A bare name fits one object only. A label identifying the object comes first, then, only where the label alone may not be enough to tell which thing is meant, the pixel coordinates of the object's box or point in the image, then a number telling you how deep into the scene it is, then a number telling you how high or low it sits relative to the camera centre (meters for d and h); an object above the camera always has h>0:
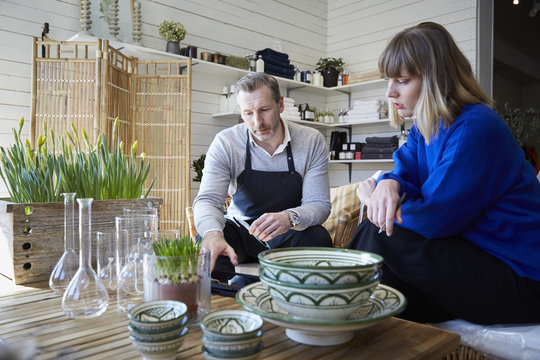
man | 1.86 +0.03
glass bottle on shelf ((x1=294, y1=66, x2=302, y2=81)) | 4.79 +1.22
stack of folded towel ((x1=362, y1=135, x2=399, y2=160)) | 4.37 +0.36
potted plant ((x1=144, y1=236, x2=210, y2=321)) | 0.79 -0.20
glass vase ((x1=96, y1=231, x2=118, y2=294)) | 0.99 -0.20
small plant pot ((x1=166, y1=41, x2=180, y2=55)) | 3.72 +1.19
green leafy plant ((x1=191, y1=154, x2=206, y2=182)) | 3.84 +0.11
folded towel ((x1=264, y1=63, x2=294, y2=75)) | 4.40 +1.21
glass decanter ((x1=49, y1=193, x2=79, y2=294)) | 0.93 -0.20
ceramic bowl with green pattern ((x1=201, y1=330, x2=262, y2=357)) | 0.59 -0.25
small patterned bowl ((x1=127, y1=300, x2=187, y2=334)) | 0.63 -0.23
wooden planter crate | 1.20 -0.19
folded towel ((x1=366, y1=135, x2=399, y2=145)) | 4.37 +0.44
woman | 1.10 -0.08
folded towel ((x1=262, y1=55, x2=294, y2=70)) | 4.41 +1.29
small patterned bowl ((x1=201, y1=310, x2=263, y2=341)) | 0.60 -0.23
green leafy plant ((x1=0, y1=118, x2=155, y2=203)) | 1.36 +0.01
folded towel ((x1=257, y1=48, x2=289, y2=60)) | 4.41 +1.38
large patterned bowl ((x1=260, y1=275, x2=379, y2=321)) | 0.67 -0.20
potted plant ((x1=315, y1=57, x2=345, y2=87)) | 4.96 +1.34
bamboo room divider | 2.97 +0.58
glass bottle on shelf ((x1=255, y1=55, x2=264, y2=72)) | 4.31 +1.20
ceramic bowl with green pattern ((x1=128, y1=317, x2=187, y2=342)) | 0.62 -0.24
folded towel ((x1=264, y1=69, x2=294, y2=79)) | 4.41 +1.16
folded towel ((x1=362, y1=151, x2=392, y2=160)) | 4.37 +0.26
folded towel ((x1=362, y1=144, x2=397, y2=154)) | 4.36 +0.33
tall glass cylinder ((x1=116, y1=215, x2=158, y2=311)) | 0.93 -0.18
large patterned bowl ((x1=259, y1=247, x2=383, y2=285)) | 0.67 -0.16
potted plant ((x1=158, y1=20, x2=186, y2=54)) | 3.72 +1.31
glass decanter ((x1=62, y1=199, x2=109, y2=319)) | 0.87 -0.25
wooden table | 0.68 -0.29
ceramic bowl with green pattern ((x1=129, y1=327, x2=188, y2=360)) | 0.62 -0.26
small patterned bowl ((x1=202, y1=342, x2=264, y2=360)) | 0.60 -0.26
